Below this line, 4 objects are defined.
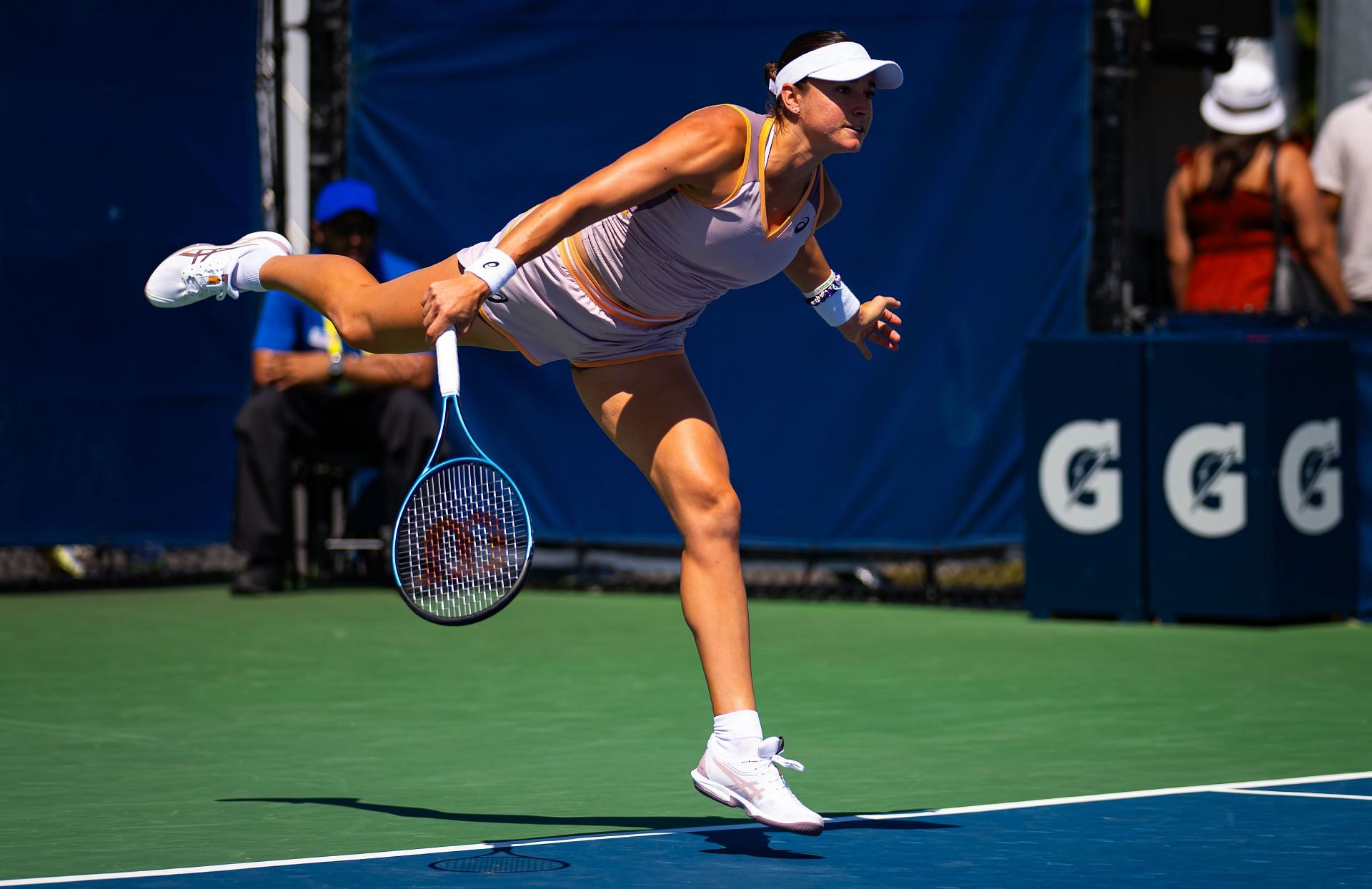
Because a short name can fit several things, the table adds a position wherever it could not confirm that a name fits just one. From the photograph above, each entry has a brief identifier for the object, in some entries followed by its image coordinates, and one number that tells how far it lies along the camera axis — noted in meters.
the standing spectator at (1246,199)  19.30
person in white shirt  19.56
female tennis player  9.94
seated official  20.45
